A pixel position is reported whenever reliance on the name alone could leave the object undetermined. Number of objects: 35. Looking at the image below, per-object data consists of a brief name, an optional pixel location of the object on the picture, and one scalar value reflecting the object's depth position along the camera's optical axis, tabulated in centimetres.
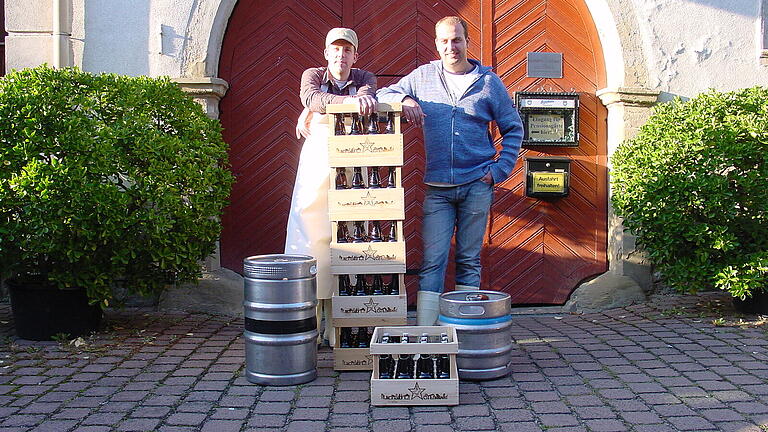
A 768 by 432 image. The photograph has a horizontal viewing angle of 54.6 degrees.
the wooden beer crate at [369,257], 445
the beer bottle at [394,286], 452
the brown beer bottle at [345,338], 452
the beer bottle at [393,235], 457
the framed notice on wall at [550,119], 670
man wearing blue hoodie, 481
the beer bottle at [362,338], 451
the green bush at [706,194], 577
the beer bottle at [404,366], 388
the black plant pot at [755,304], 598
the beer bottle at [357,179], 457
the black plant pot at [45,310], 526
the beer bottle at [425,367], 386
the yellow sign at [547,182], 669
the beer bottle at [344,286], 453
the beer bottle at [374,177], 460
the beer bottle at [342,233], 453
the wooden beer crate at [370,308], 444
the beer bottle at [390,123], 453
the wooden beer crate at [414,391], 376
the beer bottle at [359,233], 461
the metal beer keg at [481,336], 421
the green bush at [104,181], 491
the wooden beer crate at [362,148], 441
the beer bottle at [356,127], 457
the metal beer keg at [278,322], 411
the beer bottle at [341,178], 459
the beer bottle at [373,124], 456
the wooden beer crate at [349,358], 443
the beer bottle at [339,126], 455
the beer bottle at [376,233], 459
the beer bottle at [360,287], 454
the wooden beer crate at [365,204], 443
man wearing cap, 478
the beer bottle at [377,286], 455
